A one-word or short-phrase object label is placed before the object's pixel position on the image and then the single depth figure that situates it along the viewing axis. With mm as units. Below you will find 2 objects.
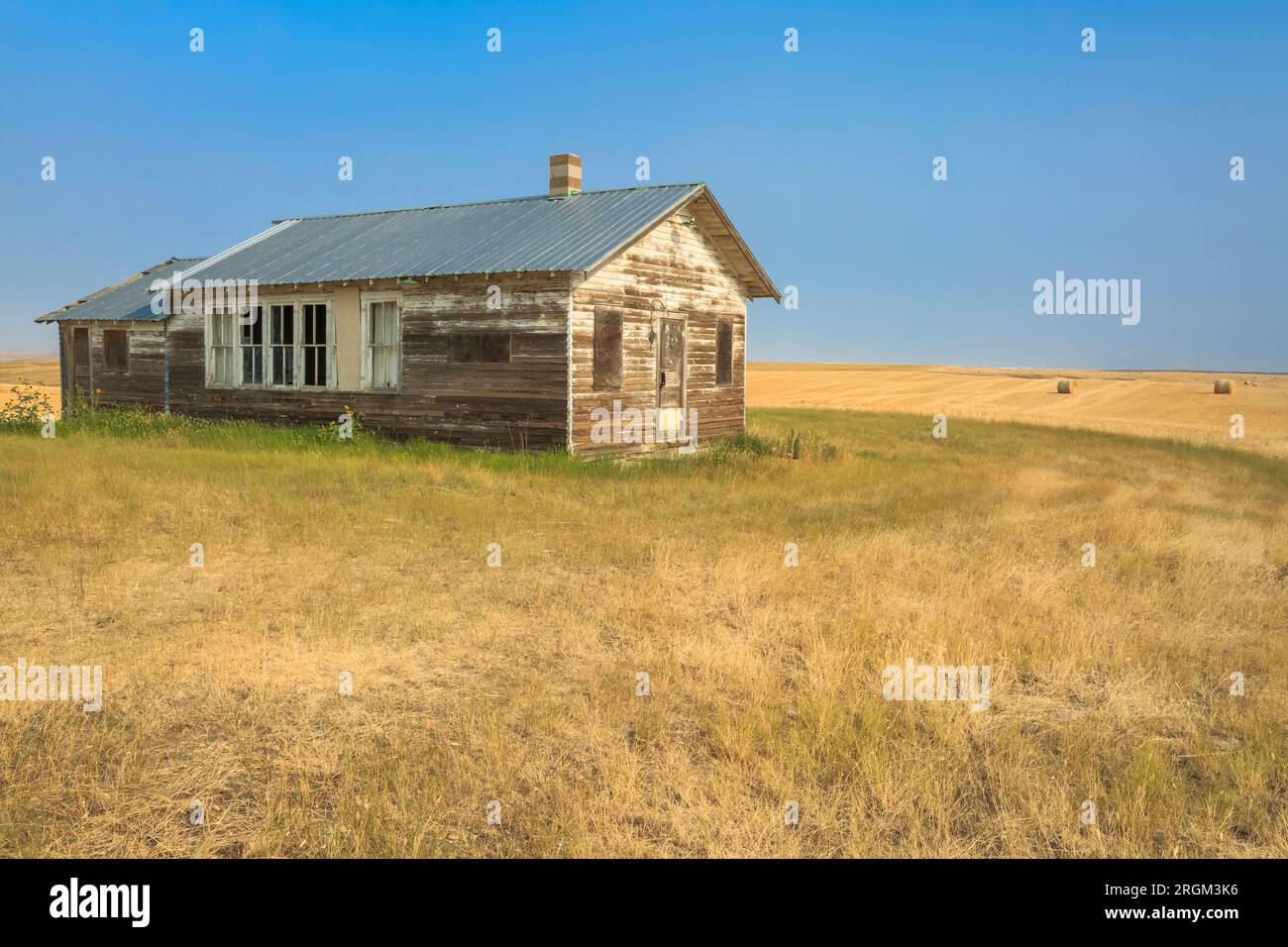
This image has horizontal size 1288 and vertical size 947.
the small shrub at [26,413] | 21328
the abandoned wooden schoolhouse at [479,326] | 16422
